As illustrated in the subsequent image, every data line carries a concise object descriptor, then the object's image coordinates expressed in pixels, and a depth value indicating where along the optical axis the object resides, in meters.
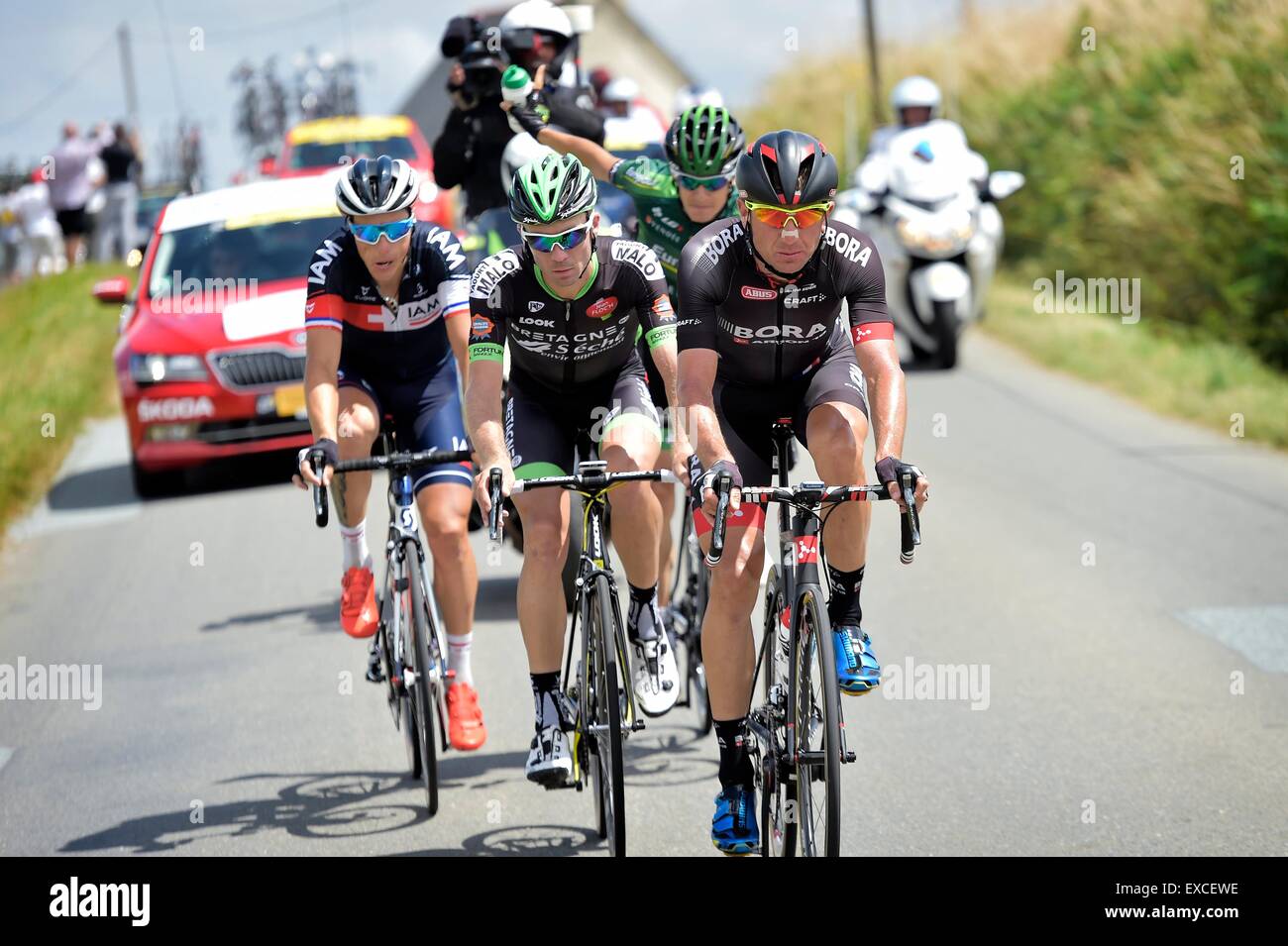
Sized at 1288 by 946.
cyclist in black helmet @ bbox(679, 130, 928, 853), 10.58
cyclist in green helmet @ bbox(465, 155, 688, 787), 11.84
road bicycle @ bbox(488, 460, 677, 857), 11.26
